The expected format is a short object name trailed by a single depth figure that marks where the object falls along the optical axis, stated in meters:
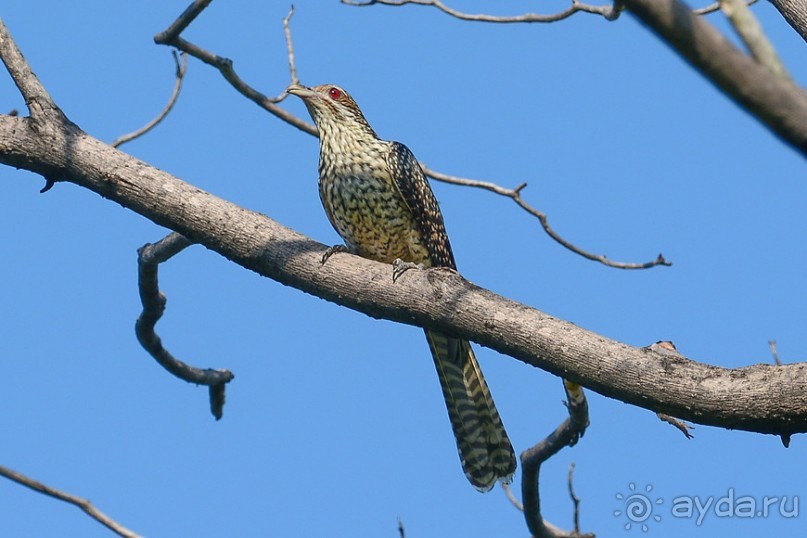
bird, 12.27
